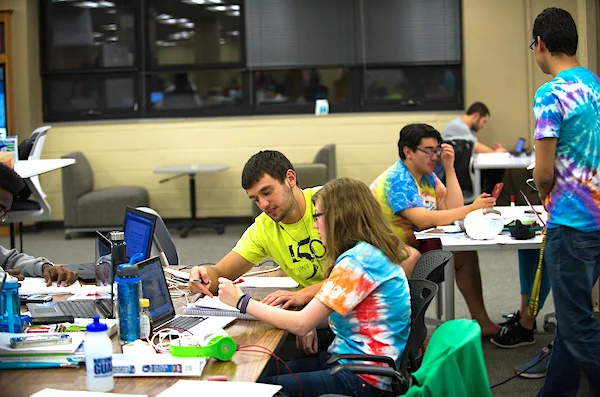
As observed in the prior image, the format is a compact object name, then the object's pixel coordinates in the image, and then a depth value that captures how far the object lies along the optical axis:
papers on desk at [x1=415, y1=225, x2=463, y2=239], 4.41
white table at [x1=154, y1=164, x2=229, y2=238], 8.70
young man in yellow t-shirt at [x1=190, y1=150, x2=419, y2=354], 3.31
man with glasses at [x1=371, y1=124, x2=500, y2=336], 4.40
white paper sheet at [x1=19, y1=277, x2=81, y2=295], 3.28
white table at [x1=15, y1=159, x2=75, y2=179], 5.81
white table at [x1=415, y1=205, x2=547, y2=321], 4.20
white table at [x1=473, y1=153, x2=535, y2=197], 7.93
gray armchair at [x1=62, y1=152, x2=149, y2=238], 8.84
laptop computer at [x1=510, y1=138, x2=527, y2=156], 8.51
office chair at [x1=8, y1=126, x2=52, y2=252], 6.28
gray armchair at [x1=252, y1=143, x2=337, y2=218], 8.31
